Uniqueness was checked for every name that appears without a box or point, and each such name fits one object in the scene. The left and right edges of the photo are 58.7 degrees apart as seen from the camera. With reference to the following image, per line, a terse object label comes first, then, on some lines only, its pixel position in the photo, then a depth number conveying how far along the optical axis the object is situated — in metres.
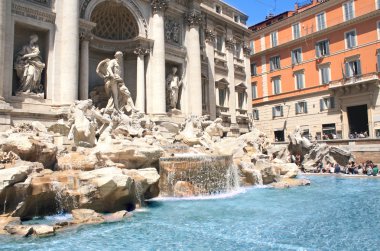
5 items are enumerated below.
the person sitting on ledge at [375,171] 17.36
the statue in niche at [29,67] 14.41
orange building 27.47
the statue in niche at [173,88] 21.20
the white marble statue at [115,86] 17.22
